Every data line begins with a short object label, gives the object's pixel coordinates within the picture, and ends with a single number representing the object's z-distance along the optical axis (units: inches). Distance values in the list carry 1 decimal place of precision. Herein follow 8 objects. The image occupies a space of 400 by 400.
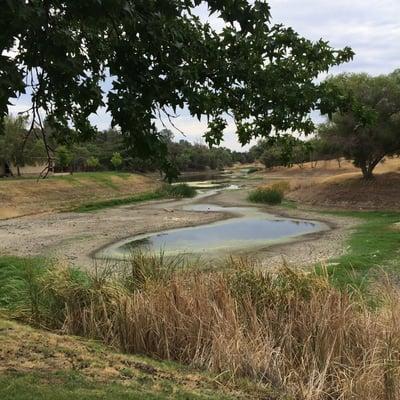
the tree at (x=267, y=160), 3916.8
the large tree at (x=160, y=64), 133.1
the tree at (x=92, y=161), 2477.2
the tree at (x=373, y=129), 1310.3
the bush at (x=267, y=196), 1690.6
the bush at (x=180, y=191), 2101.4
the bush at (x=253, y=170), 4513.8
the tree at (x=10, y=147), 1636.9
